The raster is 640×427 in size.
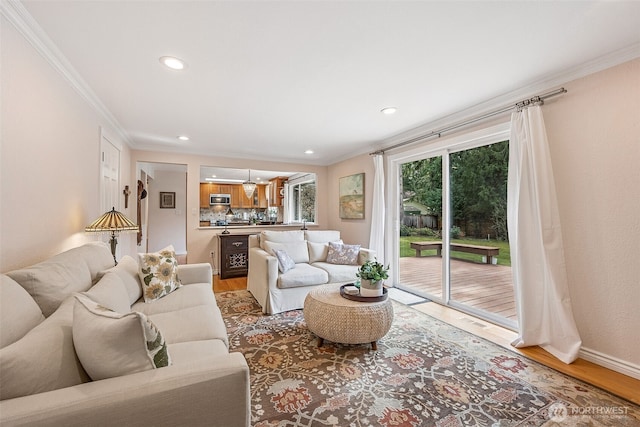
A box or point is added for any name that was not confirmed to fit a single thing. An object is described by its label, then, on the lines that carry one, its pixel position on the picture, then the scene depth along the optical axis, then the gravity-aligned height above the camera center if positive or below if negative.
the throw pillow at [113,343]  0.94 -0.45
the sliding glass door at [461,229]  2.96 -0.15
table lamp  2.39 -0.04
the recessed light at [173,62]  1.99 +1.21
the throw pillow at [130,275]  1.98 -0.45
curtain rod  2.33 +1.09
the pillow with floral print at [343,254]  3.78 -0.52
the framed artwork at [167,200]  7.39 +0.54
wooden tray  2.33 -0.71
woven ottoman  2.20 -0.86
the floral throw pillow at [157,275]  2.22 -0.49
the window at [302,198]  6.41 +0.56
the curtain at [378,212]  4.24 +0.10
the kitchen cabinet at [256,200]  8.20 +0.60
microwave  7.80 +0.59
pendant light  6.64 +0.82
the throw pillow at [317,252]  3.96 -0.50
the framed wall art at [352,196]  4.83 +0.42
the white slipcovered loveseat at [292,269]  3.18 -0.66
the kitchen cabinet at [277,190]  7.79 +0.88
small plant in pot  2.38 -0.55
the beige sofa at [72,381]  0.80 -0.56
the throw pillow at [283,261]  3.32 -0.55
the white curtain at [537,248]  2.22 -0.27
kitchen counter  5.11 -0.18
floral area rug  1.58 -1.18
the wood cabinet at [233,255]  4.89 -0.68
